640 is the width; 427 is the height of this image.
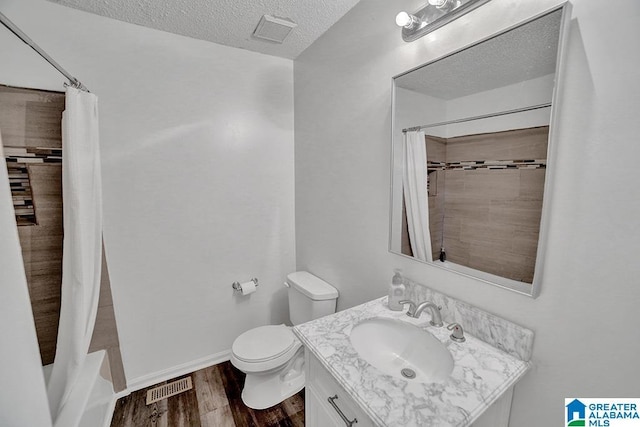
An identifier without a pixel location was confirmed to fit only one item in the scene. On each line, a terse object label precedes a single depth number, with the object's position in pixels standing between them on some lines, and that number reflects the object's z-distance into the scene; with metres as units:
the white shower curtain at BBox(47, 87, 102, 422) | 1.22
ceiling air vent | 1.58
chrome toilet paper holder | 2.07
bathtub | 1.18
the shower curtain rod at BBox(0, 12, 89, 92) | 0.88
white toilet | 1.59
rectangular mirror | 0.82
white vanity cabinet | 0.83
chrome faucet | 1.02
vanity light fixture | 0.94
